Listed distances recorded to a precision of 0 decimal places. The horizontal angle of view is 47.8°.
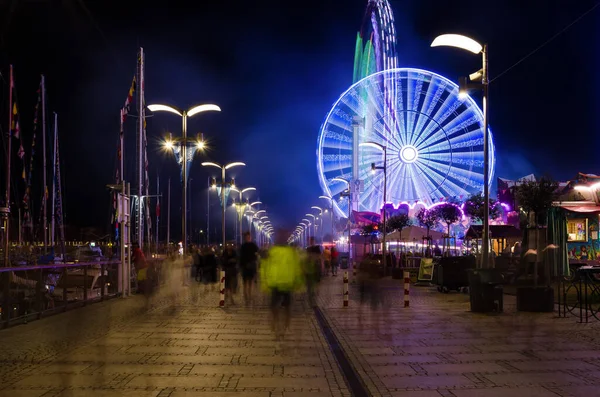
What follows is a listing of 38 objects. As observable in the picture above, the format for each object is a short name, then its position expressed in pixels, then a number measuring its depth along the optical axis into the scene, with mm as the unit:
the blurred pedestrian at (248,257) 15453
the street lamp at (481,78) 17172
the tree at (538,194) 31031
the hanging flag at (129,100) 30047
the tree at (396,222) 52531
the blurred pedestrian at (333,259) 42619
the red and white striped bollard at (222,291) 18875
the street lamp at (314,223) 117488
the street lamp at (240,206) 58219
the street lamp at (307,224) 136875
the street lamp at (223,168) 41938
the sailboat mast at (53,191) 48941
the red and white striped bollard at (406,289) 18562
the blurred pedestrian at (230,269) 20297
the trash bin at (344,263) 58469
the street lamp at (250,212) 83312
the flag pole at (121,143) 31711
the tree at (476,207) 45656
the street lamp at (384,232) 38094
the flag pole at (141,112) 30328
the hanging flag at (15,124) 30812
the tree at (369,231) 54619
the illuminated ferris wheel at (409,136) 54344
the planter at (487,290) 16500
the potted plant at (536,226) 16266
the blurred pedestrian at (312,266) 15391
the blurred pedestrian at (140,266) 23312
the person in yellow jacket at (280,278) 12047
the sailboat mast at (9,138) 28084
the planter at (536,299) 16188
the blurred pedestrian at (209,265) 30016
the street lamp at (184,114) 27938
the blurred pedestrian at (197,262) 33119
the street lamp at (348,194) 54625
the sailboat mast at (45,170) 44597
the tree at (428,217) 49906
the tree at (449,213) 46750
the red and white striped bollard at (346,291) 19353
